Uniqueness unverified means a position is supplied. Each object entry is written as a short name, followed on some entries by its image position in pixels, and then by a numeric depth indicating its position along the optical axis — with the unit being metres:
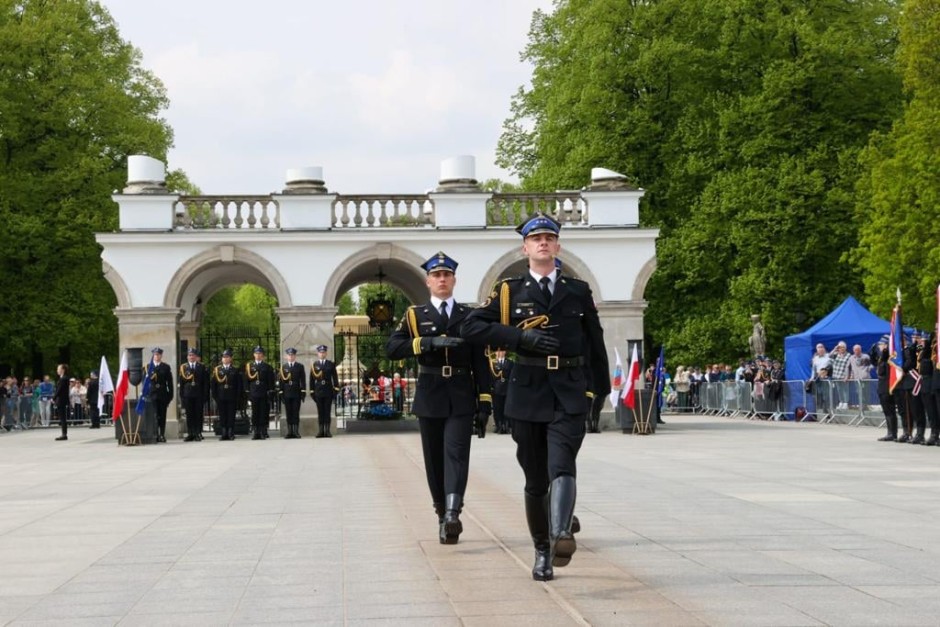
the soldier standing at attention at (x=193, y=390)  30.00
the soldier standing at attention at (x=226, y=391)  30.25
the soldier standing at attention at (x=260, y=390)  30.70
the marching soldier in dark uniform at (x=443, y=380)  10.79
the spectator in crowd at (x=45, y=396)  43.44
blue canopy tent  34.94
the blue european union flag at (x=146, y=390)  29.15
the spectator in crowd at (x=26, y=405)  42.34
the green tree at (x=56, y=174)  44.81
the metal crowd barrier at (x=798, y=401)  30.28
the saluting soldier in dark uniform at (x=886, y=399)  23.83
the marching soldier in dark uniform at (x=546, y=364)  8.73
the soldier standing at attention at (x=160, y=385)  29.54
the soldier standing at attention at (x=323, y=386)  30.86
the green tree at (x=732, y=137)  41.66
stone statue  40.12
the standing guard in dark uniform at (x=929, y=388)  22.33
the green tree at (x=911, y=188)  38.34
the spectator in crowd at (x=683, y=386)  43.94
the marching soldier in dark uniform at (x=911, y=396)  22.81
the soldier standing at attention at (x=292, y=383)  30.66
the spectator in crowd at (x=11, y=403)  41.28
